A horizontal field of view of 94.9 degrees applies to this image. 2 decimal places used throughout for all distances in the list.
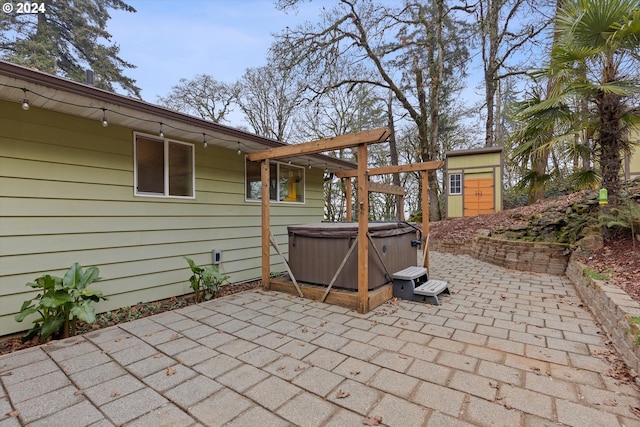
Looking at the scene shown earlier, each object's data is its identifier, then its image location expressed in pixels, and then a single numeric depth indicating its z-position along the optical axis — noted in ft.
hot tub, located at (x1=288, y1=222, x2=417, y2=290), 12.51
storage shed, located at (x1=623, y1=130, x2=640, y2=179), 27.96
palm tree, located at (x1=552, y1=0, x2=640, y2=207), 11.68
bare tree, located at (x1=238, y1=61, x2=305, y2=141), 44.27
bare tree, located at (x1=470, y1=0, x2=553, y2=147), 31.32
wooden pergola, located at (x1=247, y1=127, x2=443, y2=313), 10.64
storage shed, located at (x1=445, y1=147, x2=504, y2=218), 35.54
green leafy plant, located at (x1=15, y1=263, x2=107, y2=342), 8.48
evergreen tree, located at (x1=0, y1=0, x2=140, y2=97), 31.96
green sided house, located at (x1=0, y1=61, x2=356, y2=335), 9.27
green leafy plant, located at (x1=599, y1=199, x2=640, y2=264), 13.55
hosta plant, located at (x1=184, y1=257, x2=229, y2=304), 12.76
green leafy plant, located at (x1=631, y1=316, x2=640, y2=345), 6.40
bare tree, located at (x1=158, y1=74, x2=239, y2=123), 43.09
